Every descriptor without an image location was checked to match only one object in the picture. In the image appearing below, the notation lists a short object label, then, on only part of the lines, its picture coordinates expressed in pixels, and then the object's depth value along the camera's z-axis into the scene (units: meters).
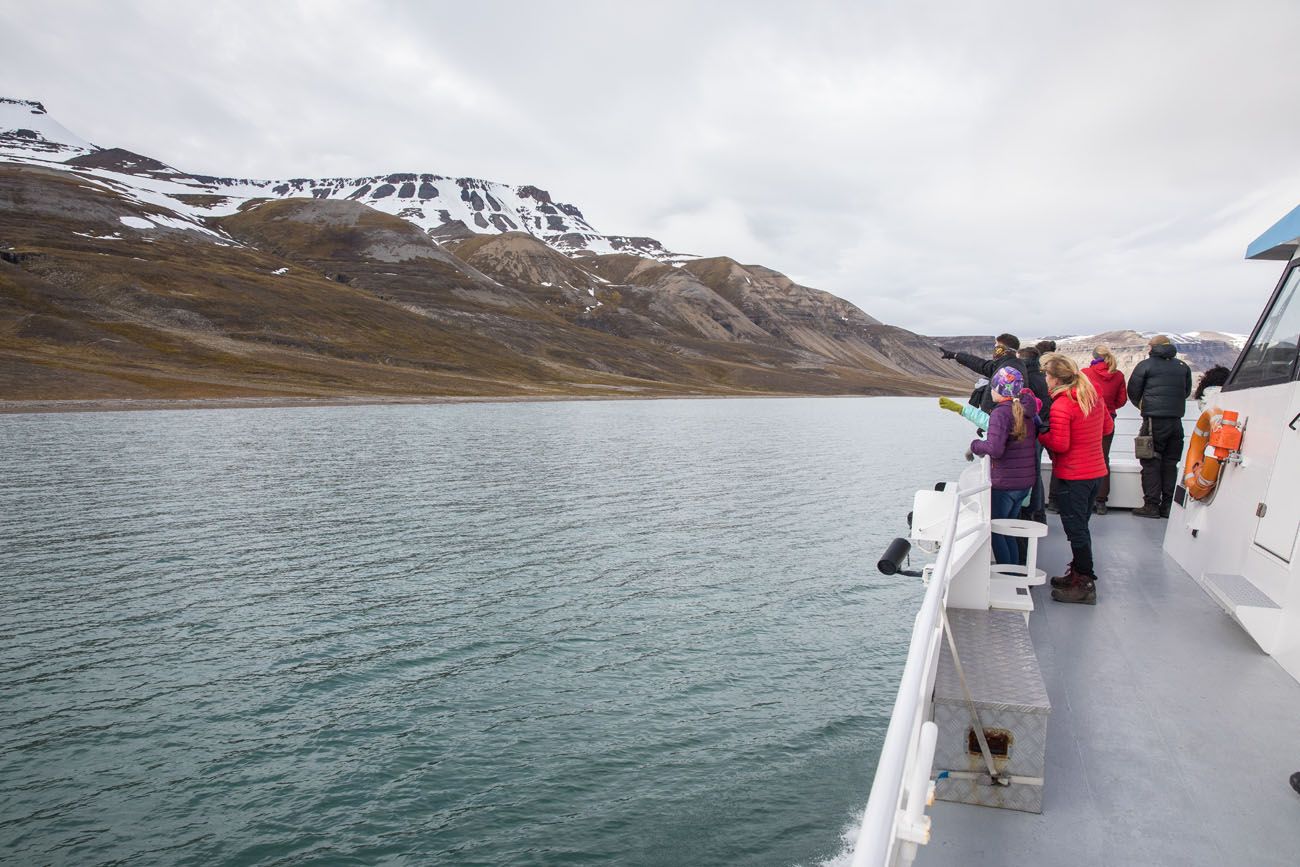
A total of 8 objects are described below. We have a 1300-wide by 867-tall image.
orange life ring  8.02
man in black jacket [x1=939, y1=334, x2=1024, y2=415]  8.34
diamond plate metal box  4.62
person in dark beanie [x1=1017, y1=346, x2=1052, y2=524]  8.79
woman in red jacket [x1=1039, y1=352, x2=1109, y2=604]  7.76
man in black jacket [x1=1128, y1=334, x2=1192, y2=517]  11.34
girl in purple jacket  7.68
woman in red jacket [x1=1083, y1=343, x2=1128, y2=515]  11.48
